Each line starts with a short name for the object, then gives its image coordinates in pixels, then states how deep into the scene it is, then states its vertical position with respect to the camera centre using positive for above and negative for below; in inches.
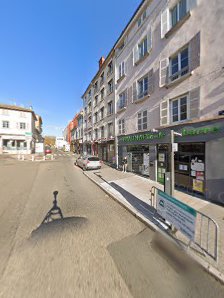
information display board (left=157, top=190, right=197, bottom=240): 102.4 -62.8
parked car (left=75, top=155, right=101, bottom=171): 484.5 -62.5
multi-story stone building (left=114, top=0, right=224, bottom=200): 203.5 +122.0
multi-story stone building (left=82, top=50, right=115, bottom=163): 573.7 +199.8
